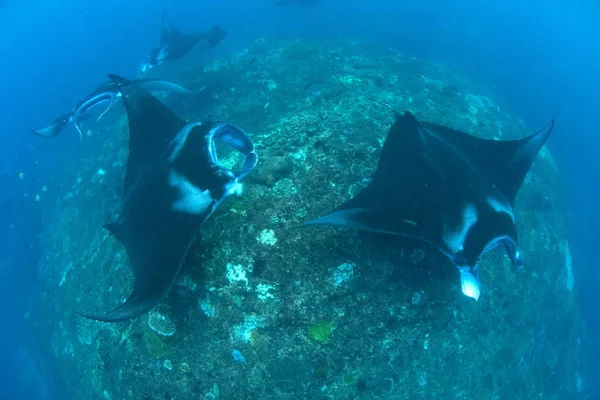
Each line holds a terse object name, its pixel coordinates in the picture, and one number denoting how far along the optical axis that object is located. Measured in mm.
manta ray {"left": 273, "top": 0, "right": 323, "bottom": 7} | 20531
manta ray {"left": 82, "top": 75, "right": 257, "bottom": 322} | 2932
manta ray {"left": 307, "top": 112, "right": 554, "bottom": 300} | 3137
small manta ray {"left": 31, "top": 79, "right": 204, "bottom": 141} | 7418
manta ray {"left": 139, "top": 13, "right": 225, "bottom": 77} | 12133
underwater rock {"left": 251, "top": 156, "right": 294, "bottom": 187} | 4496
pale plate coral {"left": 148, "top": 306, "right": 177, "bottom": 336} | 3924
